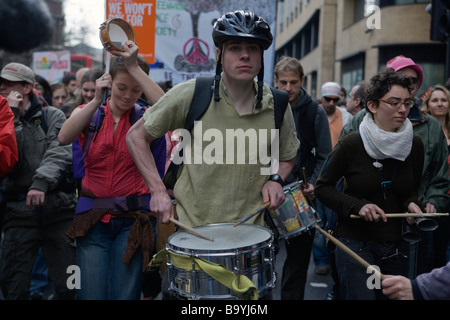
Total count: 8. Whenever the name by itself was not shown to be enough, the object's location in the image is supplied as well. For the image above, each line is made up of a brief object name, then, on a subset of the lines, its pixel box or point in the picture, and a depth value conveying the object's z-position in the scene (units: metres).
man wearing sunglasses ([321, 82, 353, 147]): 7.43
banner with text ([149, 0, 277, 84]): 6.78
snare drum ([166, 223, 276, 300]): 2.40
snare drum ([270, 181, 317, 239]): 3.65
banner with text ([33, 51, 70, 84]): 12.98
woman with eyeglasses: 3.54
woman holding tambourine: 3.50
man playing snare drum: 2.77
